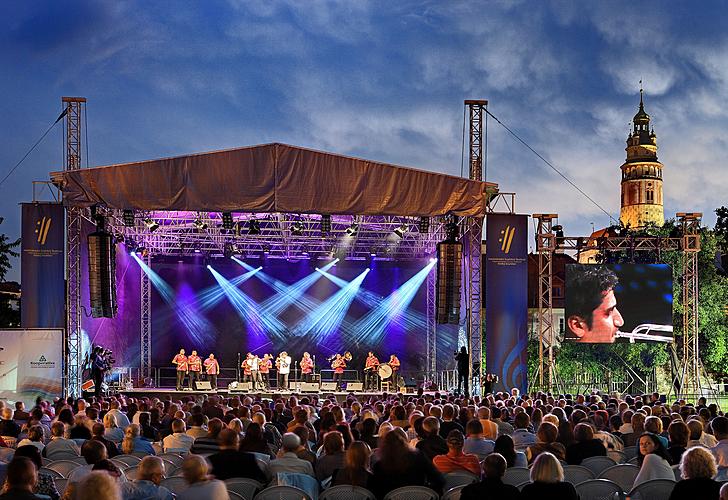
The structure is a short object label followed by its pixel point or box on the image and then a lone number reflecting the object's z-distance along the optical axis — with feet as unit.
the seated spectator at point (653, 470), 23.61
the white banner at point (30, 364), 66.39
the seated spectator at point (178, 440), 32.42
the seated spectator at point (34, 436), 30.40
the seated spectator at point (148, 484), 20.17
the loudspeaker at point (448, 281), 75.87
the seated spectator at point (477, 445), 30.45
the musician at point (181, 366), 97.91
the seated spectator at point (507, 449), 26.86
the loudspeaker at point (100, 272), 74.69
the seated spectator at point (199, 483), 19.08
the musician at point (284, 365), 100.01
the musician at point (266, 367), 99.45
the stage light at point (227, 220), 76.51
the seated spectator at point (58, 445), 28.91
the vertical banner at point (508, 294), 79.77
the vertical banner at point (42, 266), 76.43
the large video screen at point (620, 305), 90.79
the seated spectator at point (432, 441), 29.30
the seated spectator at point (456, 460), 25.94
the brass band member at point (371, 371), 100.75
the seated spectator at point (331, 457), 26.73
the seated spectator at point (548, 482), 19.66
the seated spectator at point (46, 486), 20.52
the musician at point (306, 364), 100.17
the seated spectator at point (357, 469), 22.97
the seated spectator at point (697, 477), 19.08
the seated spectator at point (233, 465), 25.03
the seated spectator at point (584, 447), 29.07
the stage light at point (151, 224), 84.79
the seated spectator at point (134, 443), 29.33
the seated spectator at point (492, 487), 20.29
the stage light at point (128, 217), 76.04
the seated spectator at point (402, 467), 23.36
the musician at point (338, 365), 101.04
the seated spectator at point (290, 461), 26.48
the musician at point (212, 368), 99.40
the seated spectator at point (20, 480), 17.35
